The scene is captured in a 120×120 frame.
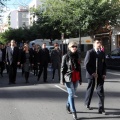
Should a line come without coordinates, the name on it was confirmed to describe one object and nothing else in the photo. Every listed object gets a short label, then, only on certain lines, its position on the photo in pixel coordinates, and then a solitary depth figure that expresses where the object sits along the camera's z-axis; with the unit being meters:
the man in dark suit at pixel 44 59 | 10.92
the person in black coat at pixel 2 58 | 12.75
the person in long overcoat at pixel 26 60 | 10.68
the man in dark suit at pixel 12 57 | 10.29
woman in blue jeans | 5.45
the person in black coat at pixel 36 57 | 11.48
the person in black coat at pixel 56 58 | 11.21
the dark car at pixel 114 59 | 16.01
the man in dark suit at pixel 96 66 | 5.87
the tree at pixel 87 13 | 23.16
